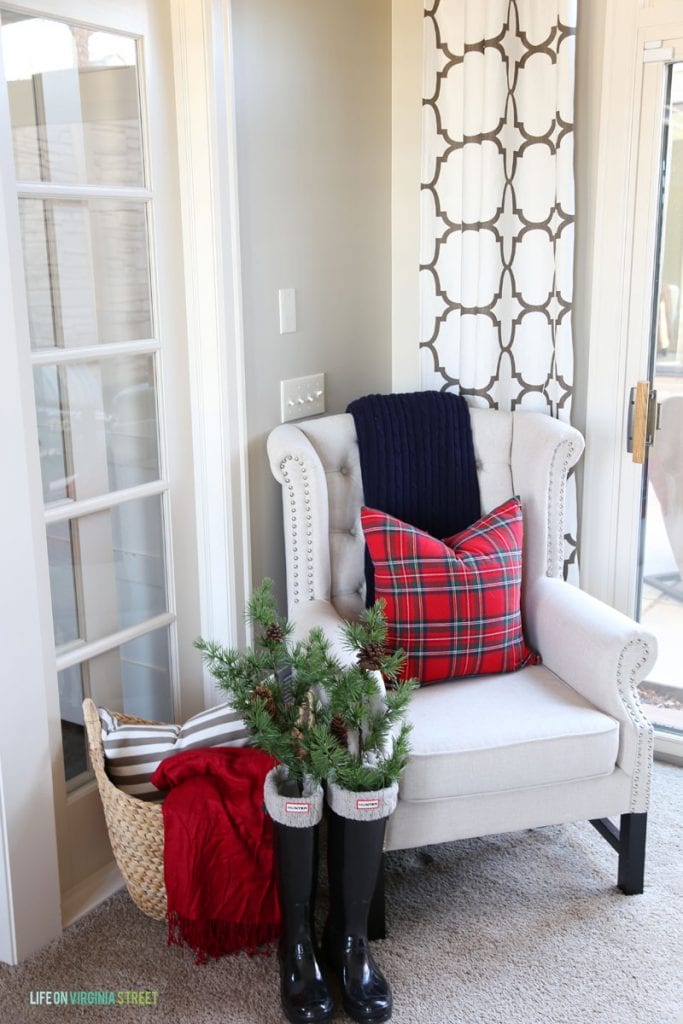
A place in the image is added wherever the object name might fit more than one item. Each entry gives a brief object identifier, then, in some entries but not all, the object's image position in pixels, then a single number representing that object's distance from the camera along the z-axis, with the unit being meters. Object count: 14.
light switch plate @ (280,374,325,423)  2.66
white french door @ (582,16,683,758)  2.60
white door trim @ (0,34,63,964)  1.92
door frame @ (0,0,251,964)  1.99
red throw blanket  2.03
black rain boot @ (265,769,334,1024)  1.91
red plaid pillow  2.35
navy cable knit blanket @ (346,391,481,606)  2.61
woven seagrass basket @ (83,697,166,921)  2.07
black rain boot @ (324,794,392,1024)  1.94
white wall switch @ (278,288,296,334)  2.60
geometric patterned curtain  2.68
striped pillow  2.17
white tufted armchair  2.13
